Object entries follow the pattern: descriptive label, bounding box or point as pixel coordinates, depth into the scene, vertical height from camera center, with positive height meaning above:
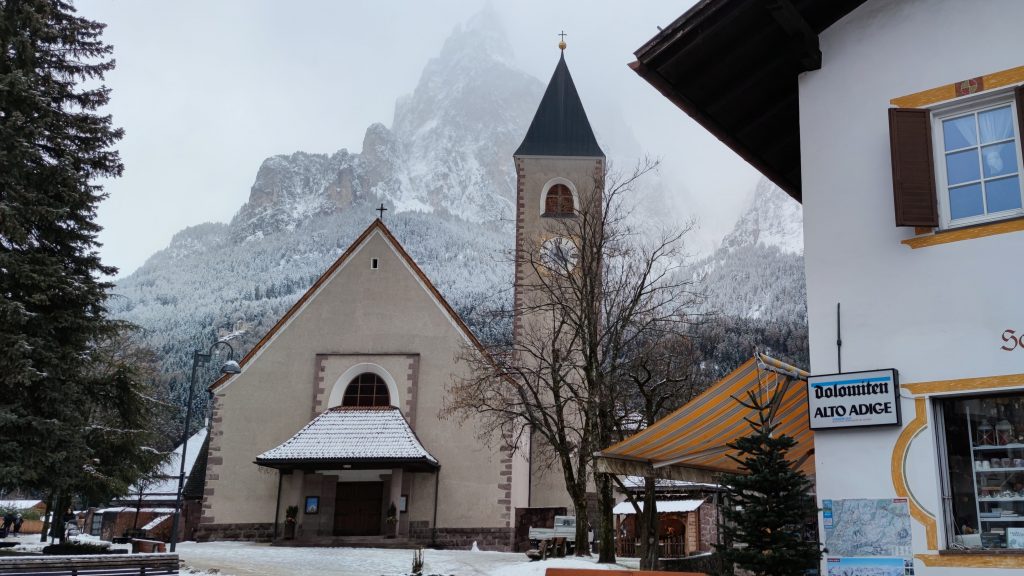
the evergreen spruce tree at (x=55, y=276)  17.69 +4.40
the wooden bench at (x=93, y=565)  13.92 -1.00
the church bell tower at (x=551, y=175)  33.00 +12.85
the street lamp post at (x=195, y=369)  19.64 +3.00
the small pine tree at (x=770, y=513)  8.53 +0.13
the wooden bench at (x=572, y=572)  9.28 -0.53
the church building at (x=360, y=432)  27.30 +2.38
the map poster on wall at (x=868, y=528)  7.99 +0.02
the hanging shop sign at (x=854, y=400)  8.19 +1.16
